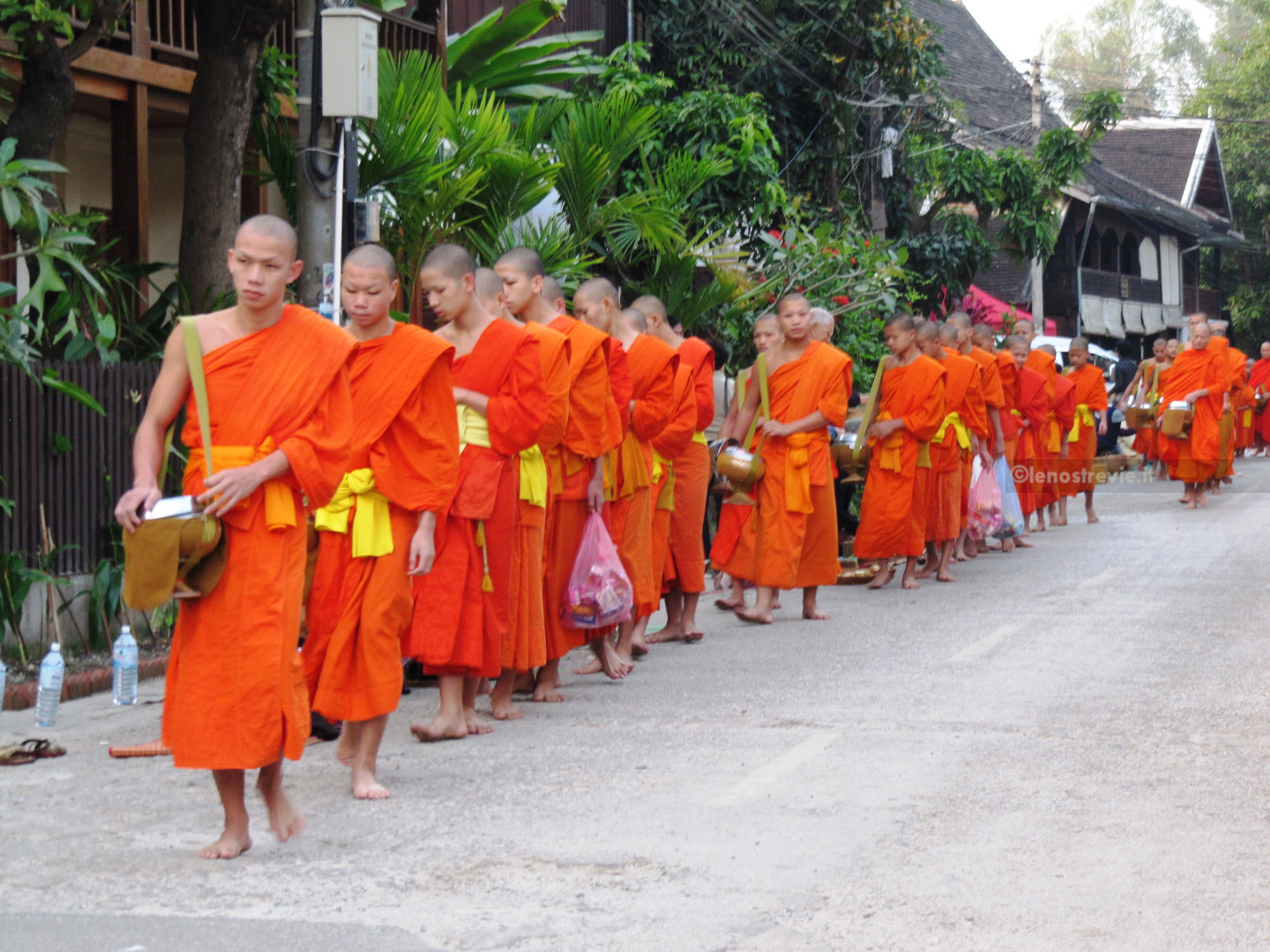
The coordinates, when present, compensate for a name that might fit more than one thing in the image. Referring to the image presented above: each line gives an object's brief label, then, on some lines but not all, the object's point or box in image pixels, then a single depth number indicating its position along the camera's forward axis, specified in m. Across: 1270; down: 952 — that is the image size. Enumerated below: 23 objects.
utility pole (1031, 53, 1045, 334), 55.90
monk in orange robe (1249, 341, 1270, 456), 50.09
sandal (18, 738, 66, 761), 12.12
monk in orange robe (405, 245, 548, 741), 12.40
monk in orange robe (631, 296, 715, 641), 18.18
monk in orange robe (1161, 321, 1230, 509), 34.98
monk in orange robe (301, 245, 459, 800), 10.86
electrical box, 16.39
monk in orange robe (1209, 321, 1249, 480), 35.74
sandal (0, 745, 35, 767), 11.87
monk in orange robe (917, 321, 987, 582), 23.84
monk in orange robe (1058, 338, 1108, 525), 32.60
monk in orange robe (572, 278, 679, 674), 15.96
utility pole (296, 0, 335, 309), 16.66
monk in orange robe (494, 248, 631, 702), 13.97
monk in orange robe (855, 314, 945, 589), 22.50
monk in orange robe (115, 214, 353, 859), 9.07
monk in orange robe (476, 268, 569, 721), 13.49
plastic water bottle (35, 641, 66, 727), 13.01
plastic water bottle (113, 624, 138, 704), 14.06
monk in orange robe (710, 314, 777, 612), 19.53
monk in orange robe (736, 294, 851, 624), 18.98
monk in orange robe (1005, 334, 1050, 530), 29.23
